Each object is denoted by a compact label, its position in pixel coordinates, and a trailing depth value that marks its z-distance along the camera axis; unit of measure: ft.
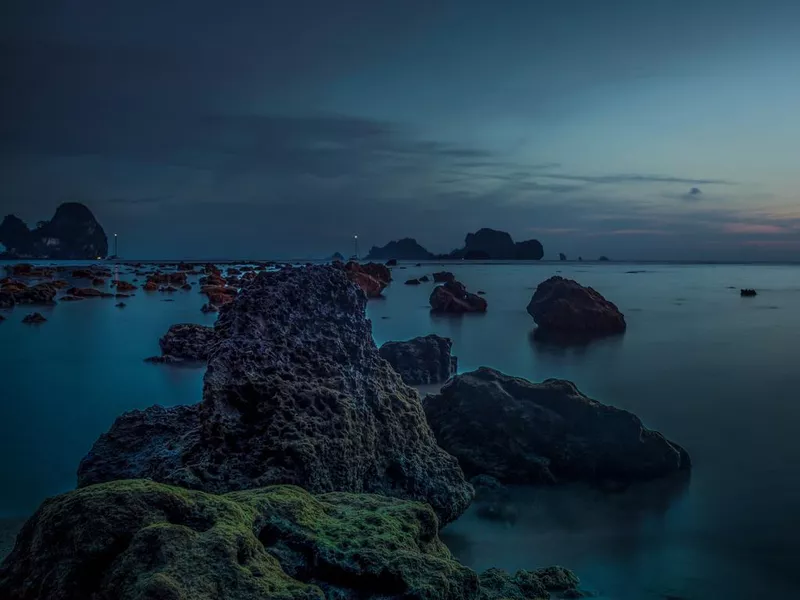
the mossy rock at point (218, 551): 7.42
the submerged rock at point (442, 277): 140.99
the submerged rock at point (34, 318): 62.85
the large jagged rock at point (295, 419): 13.19
